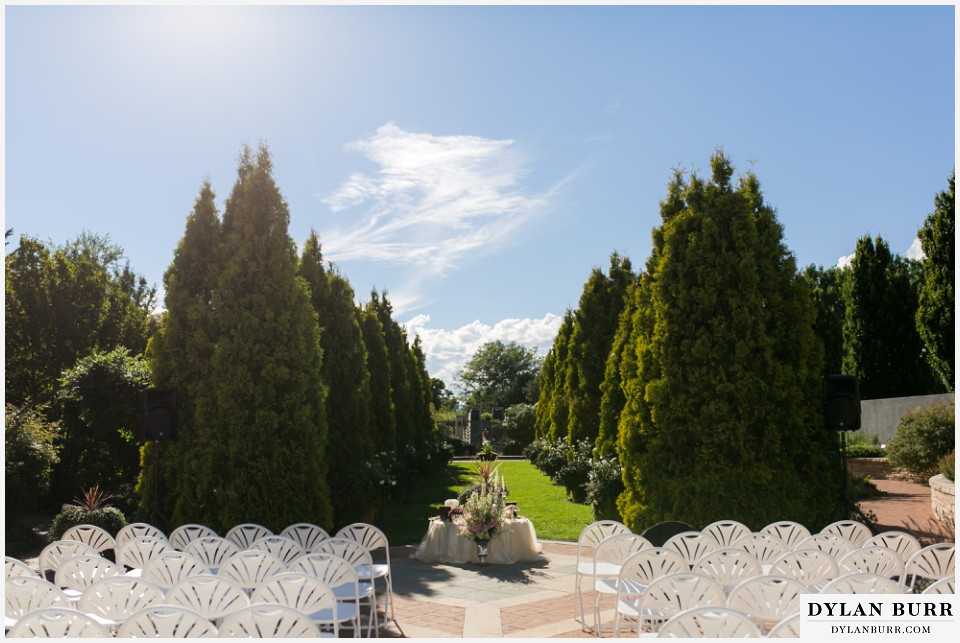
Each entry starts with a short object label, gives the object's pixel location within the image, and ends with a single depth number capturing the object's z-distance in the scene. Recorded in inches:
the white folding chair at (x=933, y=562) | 207.8
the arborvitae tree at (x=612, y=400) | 507.2
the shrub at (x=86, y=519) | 346.6
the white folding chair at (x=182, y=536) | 274.7
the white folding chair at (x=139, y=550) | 243.6
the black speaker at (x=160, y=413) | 346.3
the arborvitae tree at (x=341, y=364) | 481.7
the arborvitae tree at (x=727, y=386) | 336.2
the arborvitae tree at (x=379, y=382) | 630.5
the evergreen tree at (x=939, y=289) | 603.5
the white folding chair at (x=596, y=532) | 249.1
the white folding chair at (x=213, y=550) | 245.1
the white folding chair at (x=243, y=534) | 275.7
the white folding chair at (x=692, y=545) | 231.3
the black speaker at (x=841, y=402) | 327.6
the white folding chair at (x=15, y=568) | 191.3
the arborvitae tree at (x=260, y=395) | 362.9
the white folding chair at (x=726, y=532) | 250.8
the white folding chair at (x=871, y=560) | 201.9
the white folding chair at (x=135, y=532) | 269.1
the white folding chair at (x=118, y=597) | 164.2
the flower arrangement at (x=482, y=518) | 362.3
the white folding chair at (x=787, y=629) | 131.4
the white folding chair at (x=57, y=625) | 132.0
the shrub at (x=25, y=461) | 427.5
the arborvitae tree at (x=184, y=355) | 368.5
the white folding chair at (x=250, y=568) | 204.1
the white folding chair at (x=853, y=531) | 249.1
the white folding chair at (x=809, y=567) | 199.0
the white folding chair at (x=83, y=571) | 207.9
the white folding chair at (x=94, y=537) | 277.3
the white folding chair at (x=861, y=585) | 154.9
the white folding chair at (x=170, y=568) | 206.7
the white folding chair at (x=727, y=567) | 200.4
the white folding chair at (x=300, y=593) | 167.2
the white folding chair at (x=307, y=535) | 274.7
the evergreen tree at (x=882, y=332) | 957.2
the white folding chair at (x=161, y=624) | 132.6
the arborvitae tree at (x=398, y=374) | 778.2
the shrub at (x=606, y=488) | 437.7
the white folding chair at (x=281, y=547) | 236.2
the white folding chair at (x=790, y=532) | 258.4
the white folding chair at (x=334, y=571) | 203.2
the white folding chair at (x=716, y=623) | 126.5
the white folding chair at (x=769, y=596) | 157.2
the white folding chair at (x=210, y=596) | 162.7
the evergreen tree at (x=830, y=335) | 640.3
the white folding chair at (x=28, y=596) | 167.2
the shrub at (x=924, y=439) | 580.7
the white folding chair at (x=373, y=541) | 251.5
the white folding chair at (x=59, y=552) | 238.2
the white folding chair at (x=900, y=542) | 225.6
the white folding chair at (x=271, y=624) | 133.6
